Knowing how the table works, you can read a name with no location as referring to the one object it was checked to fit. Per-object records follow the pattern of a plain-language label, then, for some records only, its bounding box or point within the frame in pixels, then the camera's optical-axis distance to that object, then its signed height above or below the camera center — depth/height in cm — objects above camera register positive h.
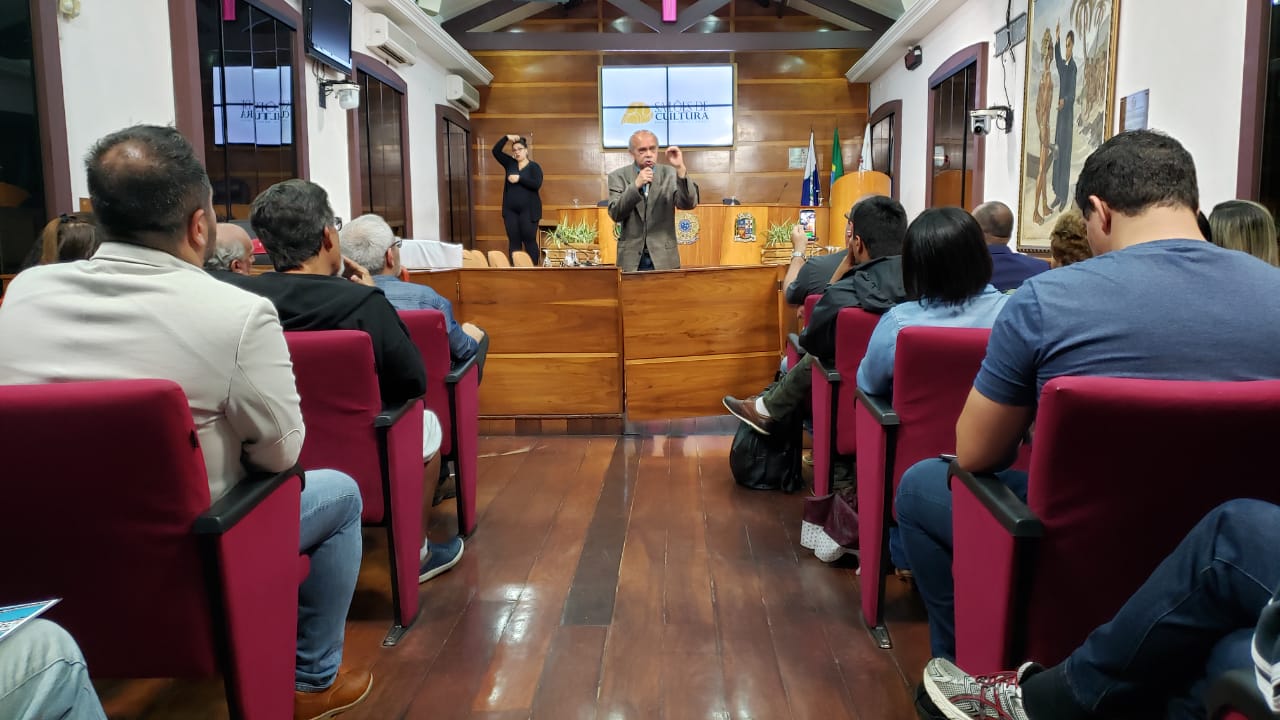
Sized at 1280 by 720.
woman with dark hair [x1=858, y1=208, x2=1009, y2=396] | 191 -8
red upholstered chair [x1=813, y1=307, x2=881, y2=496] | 236 -43
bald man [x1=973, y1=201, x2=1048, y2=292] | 294 -4
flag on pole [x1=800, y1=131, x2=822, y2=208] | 1037 +81
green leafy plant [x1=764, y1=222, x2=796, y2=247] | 623 +7
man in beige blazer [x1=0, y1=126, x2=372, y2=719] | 121 -10
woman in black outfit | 816 +52
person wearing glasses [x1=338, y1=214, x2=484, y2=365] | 259 -6
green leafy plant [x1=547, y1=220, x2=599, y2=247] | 612 +10
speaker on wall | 803 +180
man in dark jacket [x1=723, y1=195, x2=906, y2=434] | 247 -12
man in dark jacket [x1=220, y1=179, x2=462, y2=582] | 195 -8
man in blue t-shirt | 109 -9
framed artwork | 452 +84
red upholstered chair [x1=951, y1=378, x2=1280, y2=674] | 99 -31
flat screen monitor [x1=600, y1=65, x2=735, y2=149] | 1043 +181
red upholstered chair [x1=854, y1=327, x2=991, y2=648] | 176 -39
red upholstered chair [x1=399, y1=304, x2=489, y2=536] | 248 -47
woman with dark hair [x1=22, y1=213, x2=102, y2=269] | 210 +4
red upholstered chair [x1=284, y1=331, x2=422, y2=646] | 182 -43
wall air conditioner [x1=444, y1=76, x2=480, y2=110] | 942 +180
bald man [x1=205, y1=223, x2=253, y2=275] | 230 +1
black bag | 327 -84
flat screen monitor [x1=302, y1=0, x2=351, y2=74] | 582 +158
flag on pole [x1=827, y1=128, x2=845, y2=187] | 1038 +106
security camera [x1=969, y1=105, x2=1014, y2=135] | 591 +89
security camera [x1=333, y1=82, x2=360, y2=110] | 615 +116
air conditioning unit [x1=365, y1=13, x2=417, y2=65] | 696 +181
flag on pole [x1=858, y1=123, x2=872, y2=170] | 998 +110
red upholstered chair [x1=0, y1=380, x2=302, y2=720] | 107 -39
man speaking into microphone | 477 +22
